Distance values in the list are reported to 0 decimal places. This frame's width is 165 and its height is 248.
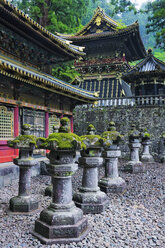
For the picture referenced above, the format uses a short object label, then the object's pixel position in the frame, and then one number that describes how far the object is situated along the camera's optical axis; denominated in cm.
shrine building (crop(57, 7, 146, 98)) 1780
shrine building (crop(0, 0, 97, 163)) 773
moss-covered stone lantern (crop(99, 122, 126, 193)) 555
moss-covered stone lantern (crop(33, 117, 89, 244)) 318
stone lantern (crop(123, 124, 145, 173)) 865
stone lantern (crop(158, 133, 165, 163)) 1204
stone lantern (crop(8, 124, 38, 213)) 423
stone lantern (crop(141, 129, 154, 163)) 1151
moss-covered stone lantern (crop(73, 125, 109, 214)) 436
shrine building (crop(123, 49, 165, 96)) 1477
